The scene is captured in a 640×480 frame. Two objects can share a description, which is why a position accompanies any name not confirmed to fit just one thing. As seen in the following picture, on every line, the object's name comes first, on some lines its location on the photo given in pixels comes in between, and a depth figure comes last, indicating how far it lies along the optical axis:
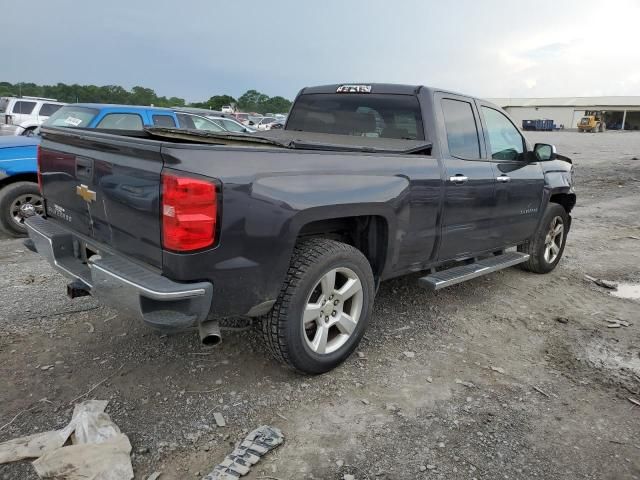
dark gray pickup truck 2.48
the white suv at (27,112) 15.22
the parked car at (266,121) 31.39
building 81.50
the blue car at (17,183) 6.09
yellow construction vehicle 58.59
